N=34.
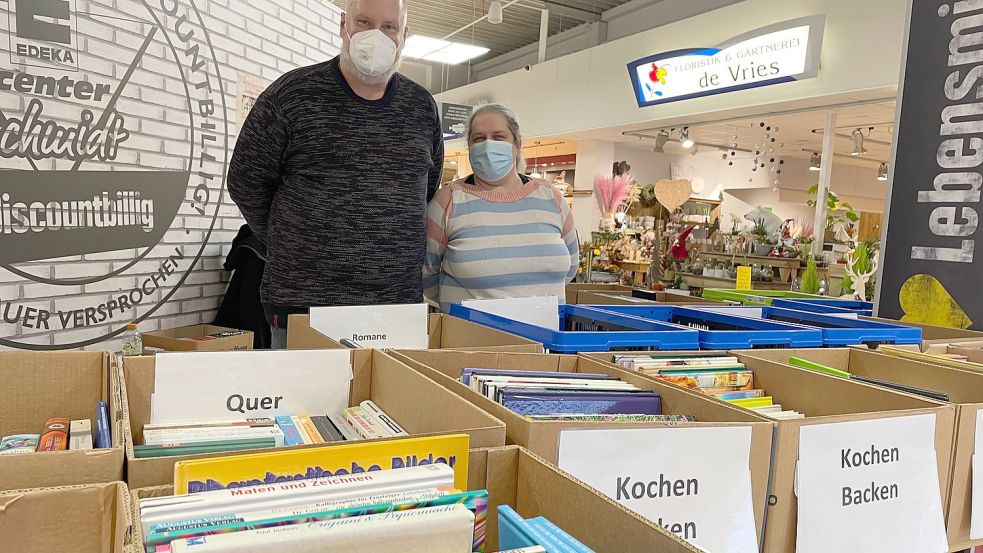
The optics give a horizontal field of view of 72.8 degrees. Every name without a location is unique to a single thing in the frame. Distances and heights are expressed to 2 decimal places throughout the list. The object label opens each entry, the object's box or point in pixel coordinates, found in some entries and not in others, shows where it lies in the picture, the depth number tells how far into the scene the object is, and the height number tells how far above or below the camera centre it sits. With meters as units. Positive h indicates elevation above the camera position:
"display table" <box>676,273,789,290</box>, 7.71 -0.42
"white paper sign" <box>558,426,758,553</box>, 1.01 -0.36
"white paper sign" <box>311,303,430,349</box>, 1.68 -0.26
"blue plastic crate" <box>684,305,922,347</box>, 1.90 -0.23
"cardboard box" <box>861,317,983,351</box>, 2.13 -0.25
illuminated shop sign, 6.02 +1.85
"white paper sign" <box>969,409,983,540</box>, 1.42 -0.49
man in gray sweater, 1.84 +0.15
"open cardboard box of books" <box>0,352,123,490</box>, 1.19 -0.32
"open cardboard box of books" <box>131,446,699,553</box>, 0.69 -0.32
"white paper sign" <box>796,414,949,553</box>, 1.18 -0.43
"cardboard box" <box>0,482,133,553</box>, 0.68 -0.32
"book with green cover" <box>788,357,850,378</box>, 1.56 -0.28
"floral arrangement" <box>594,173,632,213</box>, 9.88 +0.74
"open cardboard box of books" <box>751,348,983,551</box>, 1.39 -0.31
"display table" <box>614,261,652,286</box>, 10.51 -0.43
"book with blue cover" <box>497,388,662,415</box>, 1.19 -0.30
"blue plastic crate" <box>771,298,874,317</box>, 2.57 -0.21
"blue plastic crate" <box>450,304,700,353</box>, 1.56 -0.23
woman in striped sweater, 2.07 +0.01
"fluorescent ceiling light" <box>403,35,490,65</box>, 9.60 +2.77
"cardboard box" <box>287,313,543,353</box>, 1.52 -0.27
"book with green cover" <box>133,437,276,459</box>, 0.90 -0.34
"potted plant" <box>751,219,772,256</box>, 7.58 +0.11
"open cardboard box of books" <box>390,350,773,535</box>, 0.98 -0.28
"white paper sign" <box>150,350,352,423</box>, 1.23 -0.32
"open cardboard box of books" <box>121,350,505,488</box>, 0.80 -0.30
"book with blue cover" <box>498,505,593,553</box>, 0.64 -0.30
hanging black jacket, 3.84 -0.40
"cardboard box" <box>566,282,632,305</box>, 3.02 -0.23
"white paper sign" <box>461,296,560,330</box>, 1.88 -0.21
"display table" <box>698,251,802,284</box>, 7.38 -0.15
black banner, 2.57 +0.33
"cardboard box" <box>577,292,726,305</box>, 2.50 -0.23
